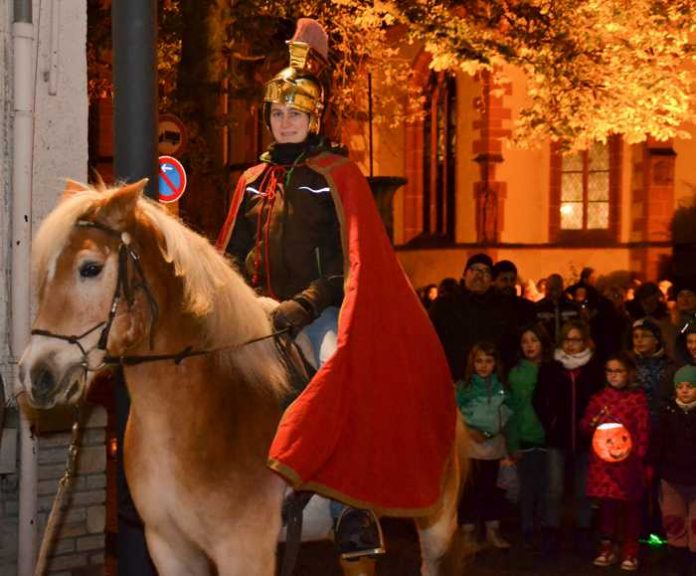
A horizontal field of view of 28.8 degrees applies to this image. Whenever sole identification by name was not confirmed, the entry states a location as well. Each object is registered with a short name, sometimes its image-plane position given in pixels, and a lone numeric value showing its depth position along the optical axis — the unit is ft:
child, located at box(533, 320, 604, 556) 34.45
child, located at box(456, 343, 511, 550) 34.12
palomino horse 16.20
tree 56.85
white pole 24.81
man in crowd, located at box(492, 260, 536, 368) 37.63
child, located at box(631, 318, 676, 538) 33.96
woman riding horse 18.11
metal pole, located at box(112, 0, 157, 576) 21.03
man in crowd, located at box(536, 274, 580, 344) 44.75
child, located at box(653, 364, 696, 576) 31.48
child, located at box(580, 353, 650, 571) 32.42
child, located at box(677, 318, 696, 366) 32.60
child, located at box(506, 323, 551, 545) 34.58
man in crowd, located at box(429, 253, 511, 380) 37.96
